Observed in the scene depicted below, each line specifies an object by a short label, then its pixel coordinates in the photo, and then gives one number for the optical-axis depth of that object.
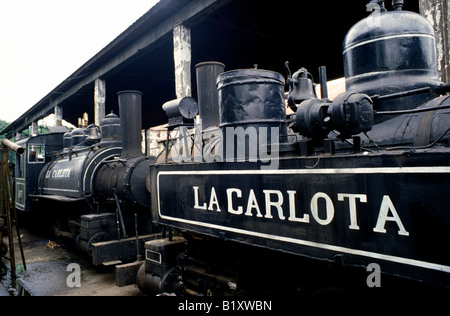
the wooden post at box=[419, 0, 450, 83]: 3.83
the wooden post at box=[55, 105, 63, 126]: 16.47
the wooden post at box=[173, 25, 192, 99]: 7.63
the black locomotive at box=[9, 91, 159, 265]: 6.43
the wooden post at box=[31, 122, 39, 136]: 21.81
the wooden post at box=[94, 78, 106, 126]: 11.78
